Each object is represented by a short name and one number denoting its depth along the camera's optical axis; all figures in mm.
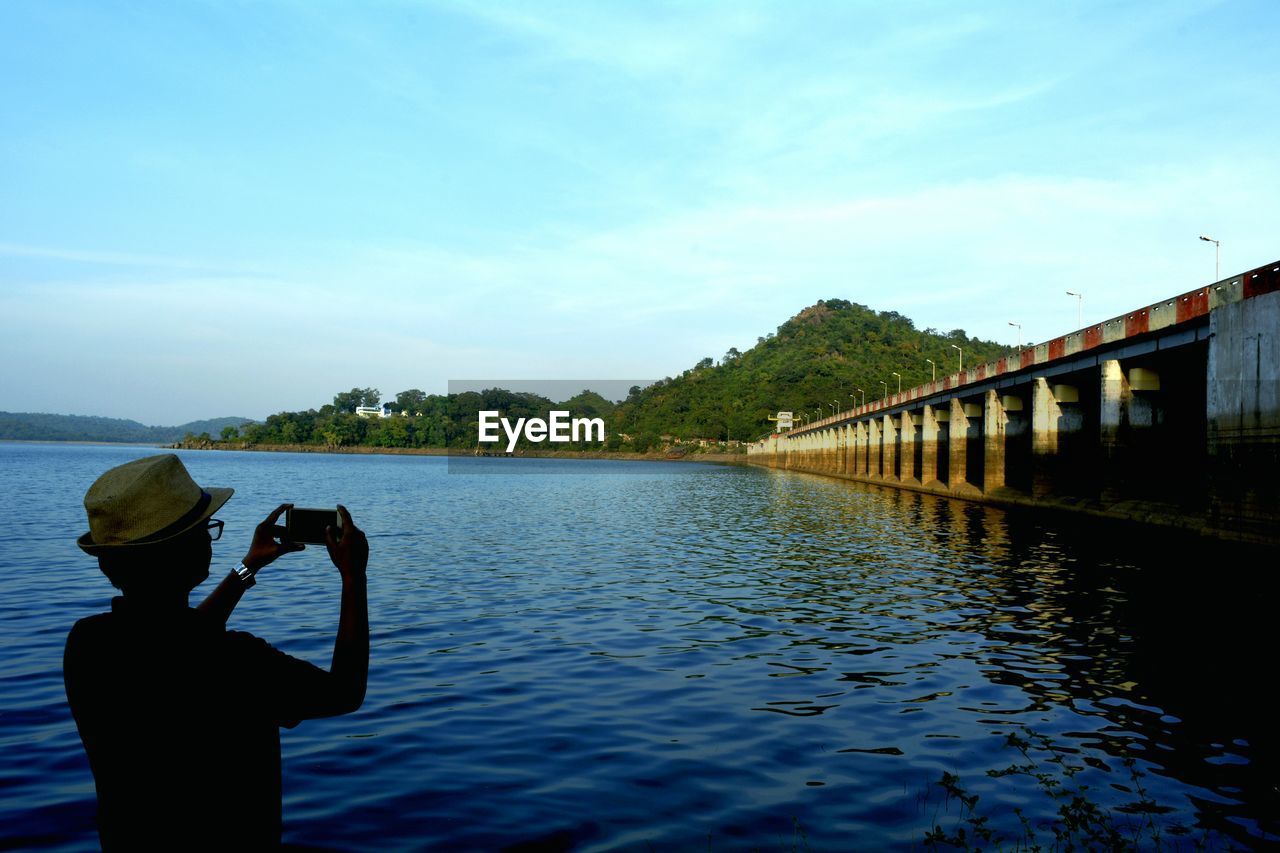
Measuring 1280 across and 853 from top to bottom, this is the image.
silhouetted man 3803
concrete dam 27219
